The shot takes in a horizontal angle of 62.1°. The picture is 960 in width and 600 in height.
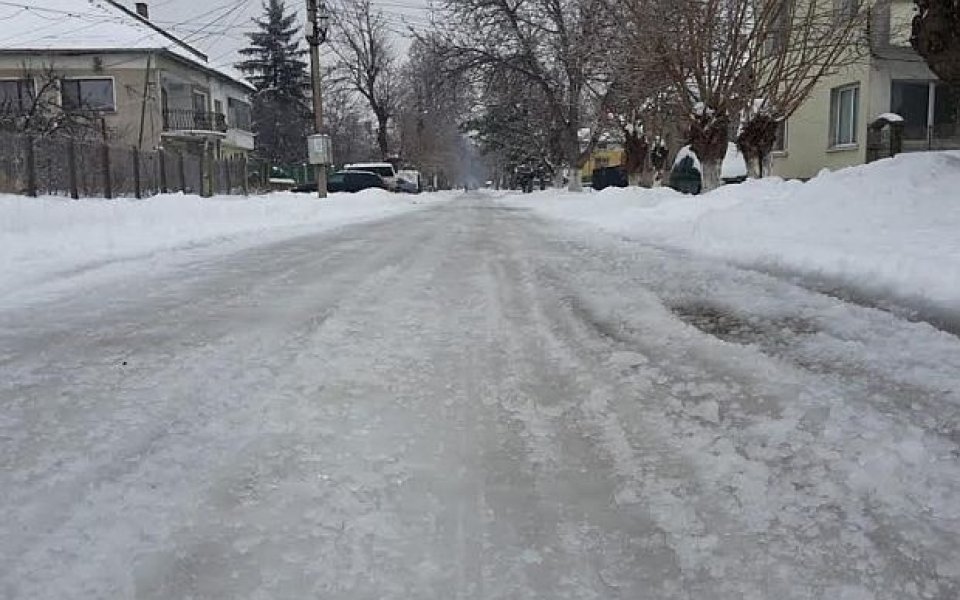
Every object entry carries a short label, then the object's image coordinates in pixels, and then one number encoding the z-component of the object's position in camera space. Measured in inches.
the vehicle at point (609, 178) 1674.5
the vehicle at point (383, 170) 1734.7
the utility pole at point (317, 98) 1069.1
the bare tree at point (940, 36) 376.5
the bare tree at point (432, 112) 1286.3
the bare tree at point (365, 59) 2094.0
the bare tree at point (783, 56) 725.3
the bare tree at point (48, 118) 881.5
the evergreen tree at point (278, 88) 2669.8
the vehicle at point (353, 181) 1541.6
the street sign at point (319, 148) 1066.7
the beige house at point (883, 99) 869.2
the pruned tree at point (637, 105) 804.0
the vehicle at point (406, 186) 1959.2
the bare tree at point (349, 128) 2888.3
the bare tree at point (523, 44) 1235.2
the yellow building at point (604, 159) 3025.8
